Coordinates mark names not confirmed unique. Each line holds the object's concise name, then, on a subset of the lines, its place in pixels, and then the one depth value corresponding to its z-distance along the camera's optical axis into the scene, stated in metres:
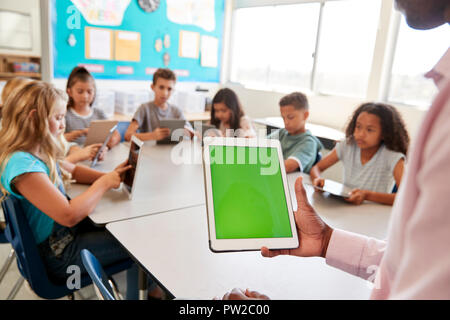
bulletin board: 3.72
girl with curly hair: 1.92
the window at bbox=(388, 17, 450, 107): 3.22
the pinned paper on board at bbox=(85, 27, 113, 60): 3.87
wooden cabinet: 3.68
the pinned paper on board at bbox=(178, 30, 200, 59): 4.66
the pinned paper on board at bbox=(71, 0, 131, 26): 3.74
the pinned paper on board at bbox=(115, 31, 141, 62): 4.12
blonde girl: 1.26
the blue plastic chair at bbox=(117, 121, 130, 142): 3.00
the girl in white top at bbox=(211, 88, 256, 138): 2.65
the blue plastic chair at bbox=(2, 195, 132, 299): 1.28
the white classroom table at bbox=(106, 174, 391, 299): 0.95
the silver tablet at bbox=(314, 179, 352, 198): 1.67
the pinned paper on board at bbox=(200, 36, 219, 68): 4.96
